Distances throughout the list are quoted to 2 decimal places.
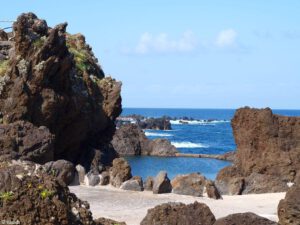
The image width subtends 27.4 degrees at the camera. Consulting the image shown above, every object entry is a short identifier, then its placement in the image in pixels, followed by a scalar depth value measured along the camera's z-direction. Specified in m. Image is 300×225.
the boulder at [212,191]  21.08
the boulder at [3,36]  36.04
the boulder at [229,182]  23.08
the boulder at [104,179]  23.53
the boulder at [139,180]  22.64
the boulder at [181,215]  10.63
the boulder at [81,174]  23.34
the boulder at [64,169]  21.09
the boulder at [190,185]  21.39
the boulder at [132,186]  22.30
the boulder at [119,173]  23.42
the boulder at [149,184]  22.51
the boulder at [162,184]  21.41
